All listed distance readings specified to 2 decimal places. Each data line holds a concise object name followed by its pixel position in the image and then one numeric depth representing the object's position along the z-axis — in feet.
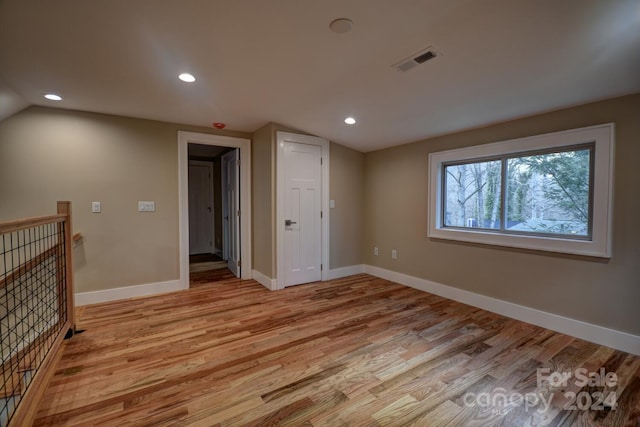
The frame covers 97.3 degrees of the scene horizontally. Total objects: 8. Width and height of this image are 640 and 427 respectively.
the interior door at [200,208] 20.89
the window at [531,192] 8.01
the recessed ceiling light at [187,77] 8.21
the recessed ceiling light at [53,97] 9.36
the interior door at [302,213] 13.14
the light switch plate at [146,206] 12.00
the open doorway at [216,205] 12.85
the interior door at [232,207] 14.61
